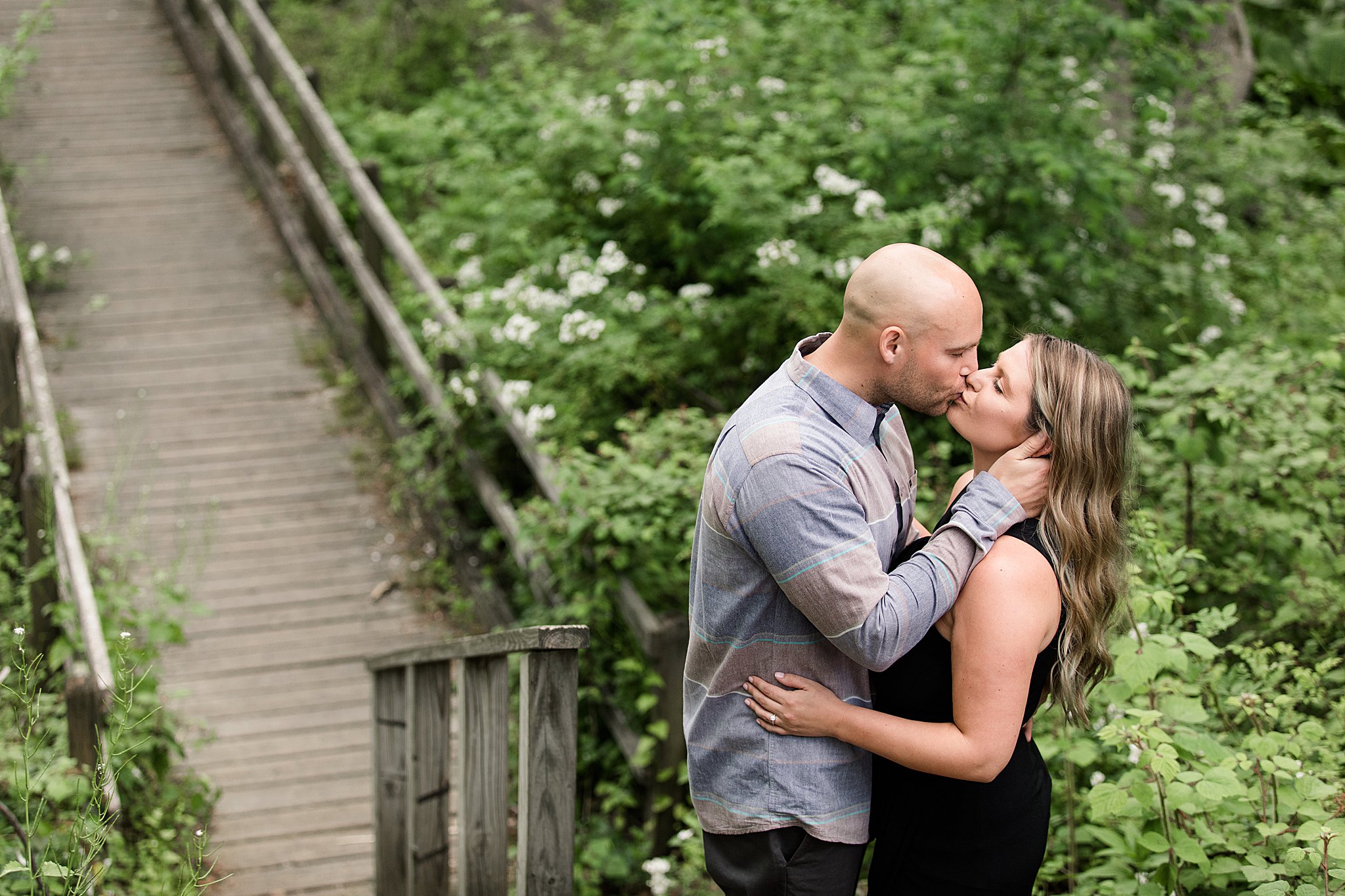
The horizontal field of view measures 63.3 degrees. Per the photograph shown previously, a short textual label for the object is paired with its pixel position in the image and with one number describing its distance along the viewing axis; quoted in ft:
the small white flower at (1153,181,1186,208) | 18.32
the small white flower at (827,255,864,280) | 15.03
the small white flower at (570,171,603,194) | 19.84
